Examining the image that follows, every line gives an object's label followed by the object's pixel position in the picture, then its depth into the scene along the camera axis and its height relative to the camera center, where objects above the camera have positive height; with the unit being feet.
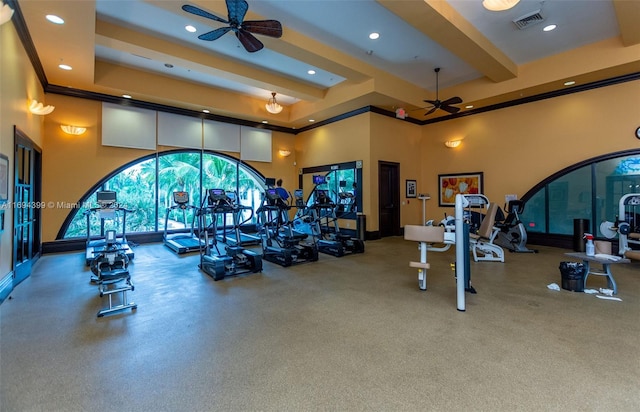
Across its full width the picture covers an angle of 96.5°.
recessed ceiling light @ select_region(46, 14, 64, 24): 13.80 +9.35
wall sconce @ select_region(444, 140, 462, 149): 30.68 +7.06
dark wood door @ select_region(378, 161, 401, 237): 30.07 +1.15
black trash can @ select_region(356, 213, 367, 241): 28.45 -1.83
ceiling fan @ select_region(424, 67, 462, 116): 24.23 +9.21
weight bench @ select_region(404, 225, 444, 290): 12.05 -1.22
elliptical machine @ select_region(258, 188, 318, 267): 19.54 -2.09
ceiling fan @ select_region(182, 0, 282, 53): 12.78 +9.04
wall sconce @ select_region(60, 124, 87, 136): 23.08 +6.52
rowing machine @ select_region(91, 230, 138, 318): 11.39 -3.04
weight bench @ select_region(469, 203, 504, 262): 18.71 -2.35
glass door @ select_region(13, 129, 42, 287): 14.82 -0.01
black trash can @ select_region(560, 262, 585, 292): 13.00 -3.13
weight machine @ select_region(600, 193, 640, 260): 17.51 -1.14
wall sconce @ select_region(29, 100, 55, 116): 17.30 +6.32
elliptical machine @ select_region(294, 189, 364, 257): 21.72 -2.60
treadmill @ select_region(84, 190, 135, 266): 18.25 -0.34
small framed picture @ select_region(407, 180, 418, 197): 32.81 +2.38
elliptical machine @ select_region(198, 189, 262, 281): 15.79 -2.90
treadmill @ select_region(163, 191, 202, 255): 22.72 -2.69
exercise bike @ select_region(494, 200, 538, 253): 22.40 -1.85
